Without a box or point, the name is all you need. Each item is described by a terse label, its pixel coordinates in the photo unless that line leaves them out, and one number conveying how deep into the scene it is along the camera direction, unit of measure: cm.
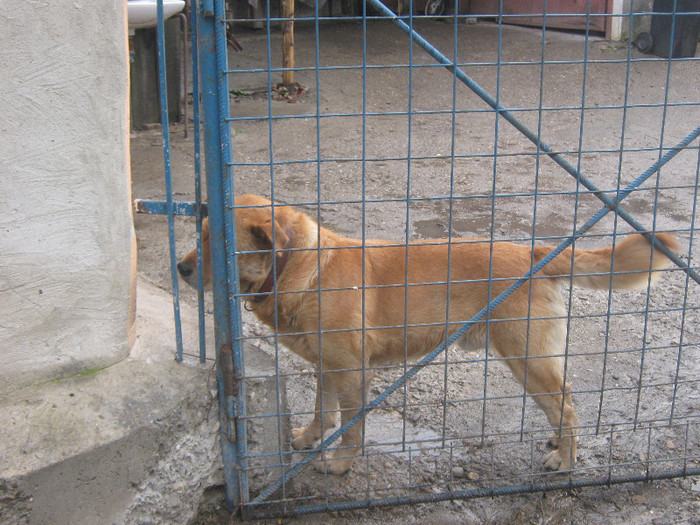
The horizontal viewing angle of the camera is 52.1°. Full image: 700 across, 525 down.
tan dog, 319
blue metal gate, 253
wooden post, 938
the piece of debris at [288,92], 994
